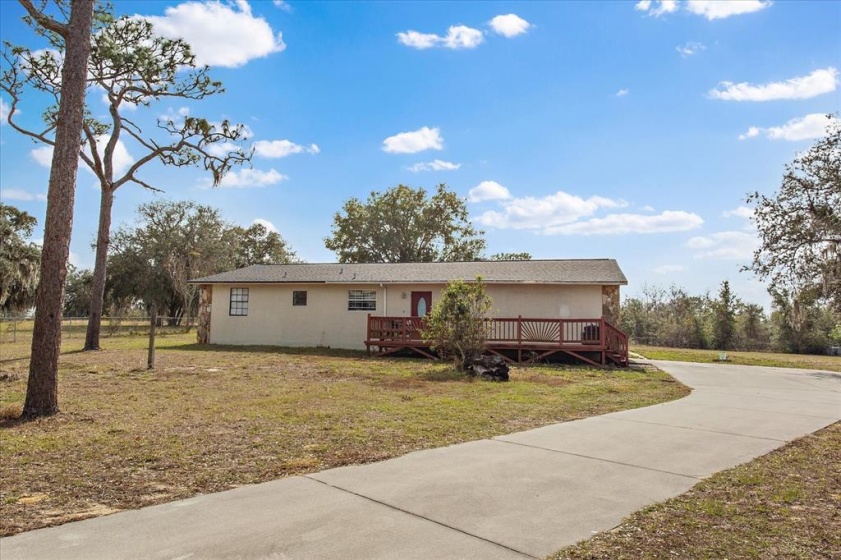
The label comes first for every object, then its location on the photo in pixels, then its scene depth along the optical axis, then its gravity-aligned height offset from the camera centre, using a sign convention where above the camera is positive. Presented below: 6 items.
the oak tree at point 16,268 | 25.80 +2.07
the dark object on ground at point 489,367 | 11.61 -1.08
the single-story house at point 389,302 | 16.50 +0.55
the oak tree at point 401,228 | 40.41 +6.79
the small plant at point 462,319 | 12.79 -0.03
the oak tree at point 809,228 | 18.61 +3.48
